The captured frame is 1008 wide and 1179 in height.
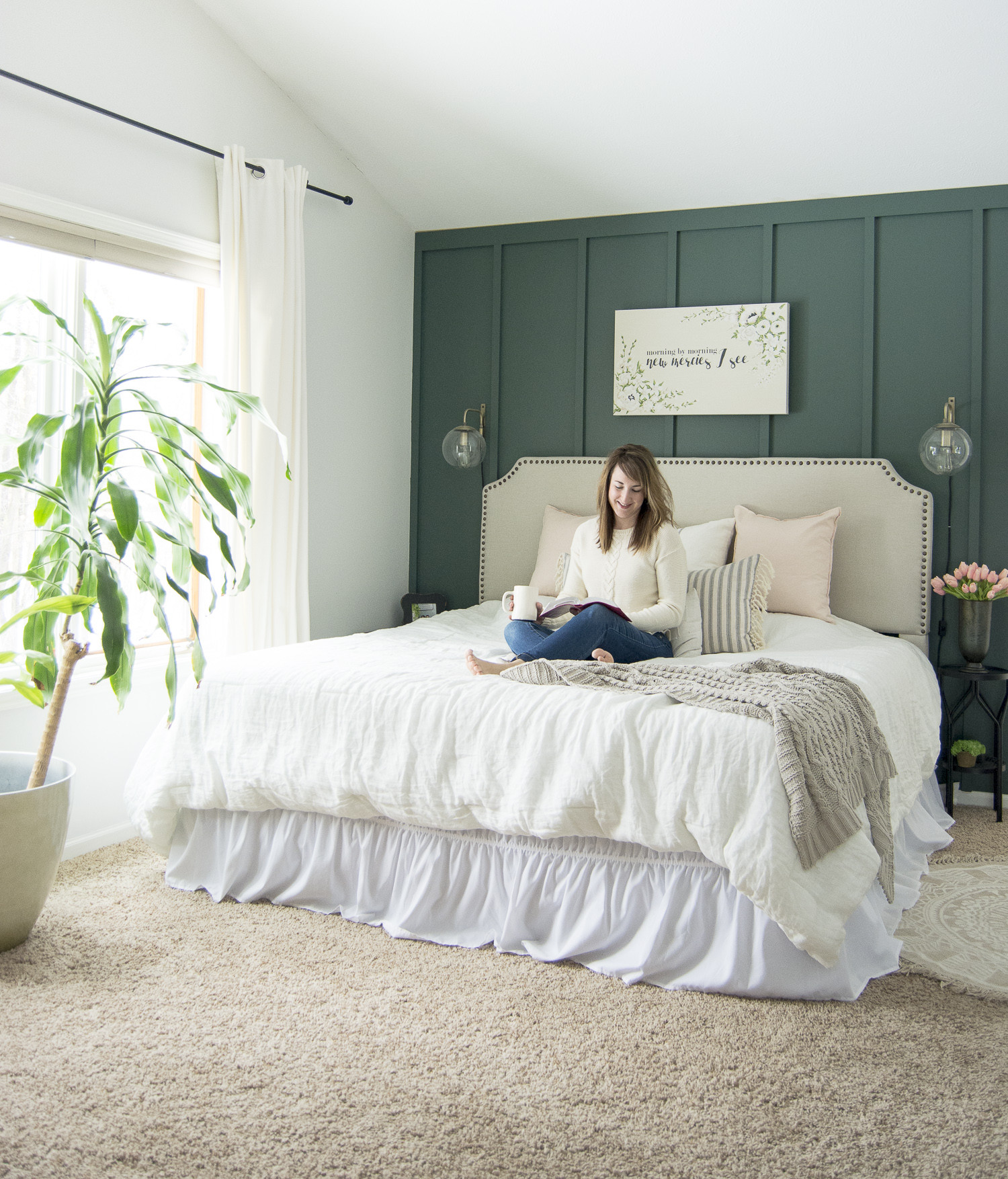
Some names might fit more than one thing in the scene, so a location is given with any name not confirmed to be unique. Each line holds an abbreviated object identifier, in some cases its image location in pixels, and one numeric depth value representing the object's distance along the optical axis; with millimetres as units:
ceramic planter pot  2180
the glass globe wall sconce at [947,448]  3518
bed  2008
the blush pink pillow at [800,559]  3637
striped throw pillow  3246
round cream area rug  2148
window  2887
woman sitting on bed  2930
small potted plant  3643
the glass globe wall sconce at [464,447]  4281
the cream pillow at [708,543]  3768
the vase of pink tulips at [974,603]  3455
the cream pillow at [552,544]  4039
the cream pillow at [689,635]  3168
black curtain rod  2684
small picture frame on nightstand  4430
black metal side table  3477
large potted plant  2164
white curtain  3457
